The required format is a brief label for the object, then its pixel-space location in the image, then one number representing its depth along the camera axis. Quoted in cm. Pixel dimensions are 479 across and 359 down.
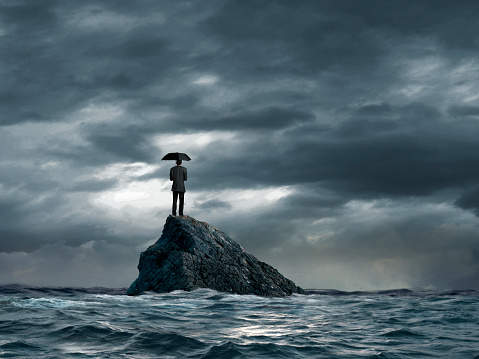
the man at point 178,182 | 2214
